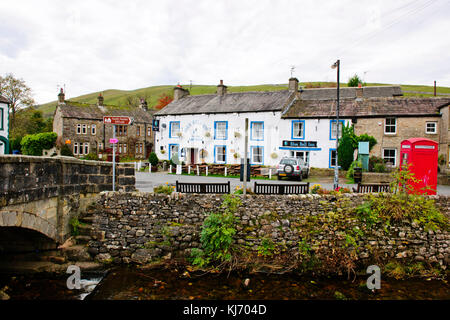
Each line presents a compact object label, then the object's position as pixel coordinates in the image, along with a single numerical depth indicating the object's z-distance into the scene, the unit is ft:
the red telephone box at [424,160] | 36.17
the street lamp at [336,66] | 46.76
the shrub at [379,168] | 69.05
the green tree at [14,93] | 111.34
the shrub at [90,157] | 113.19
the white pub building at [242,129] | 81.46
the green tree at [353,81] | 176.76
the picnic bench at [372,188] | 36.11
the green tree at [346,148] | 75.05
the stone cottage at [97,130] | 126.41
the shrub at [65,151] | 108.06
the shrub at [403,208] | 31.36
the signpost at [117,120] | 30.71
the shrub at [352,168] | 64.39
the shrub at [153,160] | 89.31
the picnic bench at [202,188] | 34.60
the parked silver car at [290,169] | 63.41
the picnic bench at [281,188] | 34.78
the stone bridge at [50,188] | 21.03
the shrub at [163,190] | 33.48
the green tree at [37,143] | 100.89
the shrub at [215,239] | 29.78
